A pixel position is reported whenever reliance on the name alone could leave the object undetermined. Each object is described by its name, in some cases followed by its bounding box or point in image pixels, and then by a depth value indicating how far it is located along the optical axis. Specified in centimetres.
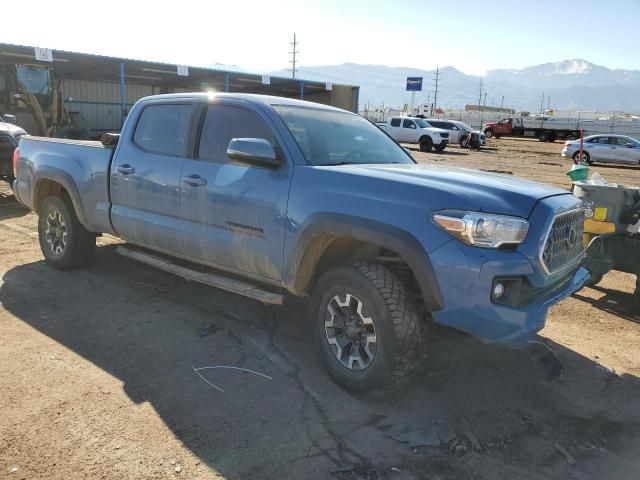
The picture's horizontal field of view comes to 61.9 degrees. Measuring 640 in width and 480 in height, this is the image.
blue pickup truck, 302
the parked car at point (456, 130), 3409
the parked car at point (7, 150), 1014
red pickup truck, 4884
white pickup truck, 2959
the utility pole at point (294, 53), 8981
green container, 590
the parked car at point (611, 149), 2555
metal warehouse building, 2009
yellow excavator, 1975
